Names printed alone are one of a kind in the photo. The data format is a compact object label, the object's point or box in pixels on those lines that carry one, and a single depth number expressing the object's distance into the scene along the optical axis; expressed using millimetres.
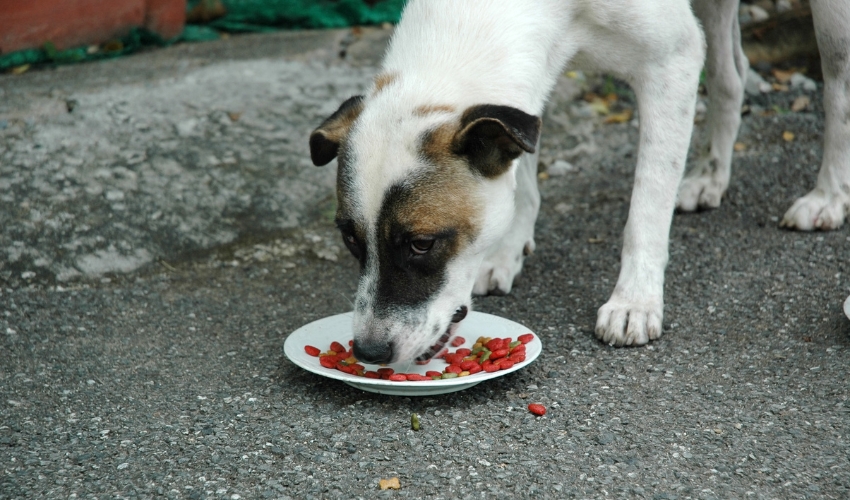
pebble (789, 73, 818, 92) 7148
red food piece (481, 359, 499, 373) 3235
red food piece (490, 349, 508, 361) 3375
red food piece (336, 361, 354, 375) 3316
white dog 3205
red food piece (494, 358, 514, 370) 3234
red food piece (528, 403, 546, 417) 3178
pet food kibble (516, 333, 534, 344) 3498
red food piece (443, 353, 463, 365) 3424
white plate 3174
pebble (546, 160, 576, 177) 6148
